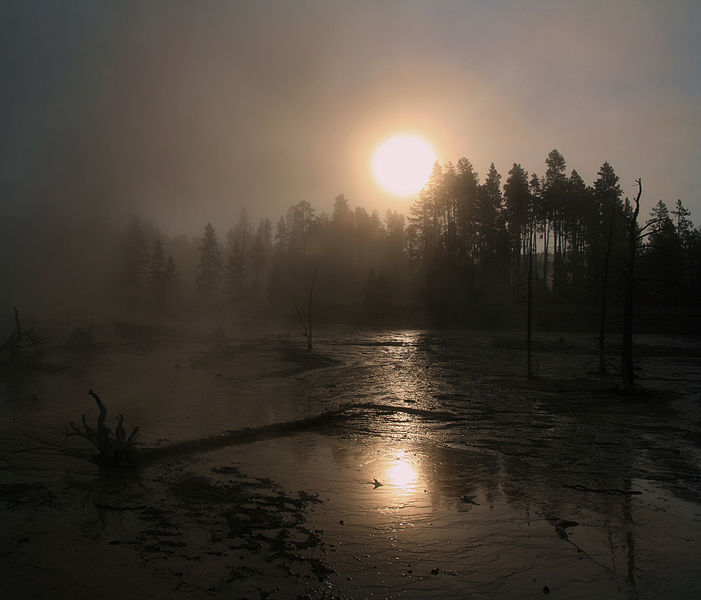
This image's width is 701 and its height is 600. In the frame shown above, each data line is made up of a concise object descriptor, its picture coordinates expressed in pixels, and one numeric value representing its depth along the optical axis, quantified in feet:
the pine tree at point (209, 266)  348.18
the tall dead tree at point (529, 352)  95.81
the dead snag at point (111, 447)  39.73
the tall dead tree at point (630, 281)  72.38
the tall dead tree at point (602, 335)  86.43
